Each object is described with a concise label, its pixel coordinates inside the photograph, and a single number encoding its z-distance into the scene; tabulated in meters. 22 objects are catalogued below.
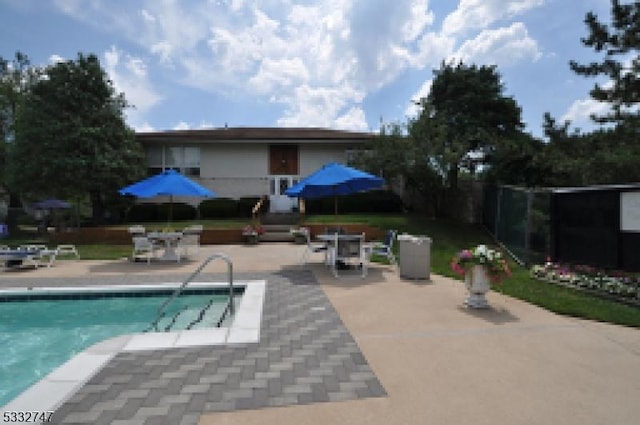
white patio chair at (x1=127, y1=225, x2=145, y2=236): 11.59
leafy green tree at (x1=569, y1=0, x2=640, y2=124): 11.41
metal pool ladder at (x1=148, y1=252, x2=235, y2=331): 5.64
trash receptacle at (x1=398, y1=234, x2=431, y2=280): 7.91
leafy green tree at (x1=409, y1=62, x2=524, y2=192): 20.70
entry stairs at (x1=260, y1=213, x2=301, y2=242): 15.64
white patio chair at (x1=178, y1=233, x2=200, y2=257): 10.84
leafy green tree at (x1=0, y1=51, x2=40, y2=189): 25.55
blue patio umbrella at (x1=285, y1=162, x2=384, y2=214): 8.57
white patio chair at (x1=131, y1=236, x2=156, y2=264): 10.29
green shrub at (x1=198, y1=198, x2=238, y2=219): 20.97
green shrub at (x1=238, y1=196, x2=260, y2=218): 21.45
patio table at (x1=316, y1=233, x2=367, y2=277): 8.26
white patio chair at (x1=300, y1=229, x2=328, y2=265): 9.16
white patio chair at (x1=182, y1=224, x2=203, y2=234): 11.08
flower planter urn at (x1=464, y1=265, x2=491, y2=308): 5.84
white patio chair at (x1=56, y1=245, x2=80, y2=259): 11.13
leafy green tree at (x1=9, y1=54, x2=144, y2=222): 18.11
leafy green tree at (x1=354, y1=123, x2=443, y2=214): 16.66
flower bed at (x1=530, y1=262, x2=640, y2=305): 6.60
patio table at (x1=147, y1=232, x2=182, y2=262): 10.44
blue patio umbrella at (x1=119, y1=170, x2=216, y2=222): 9.91
